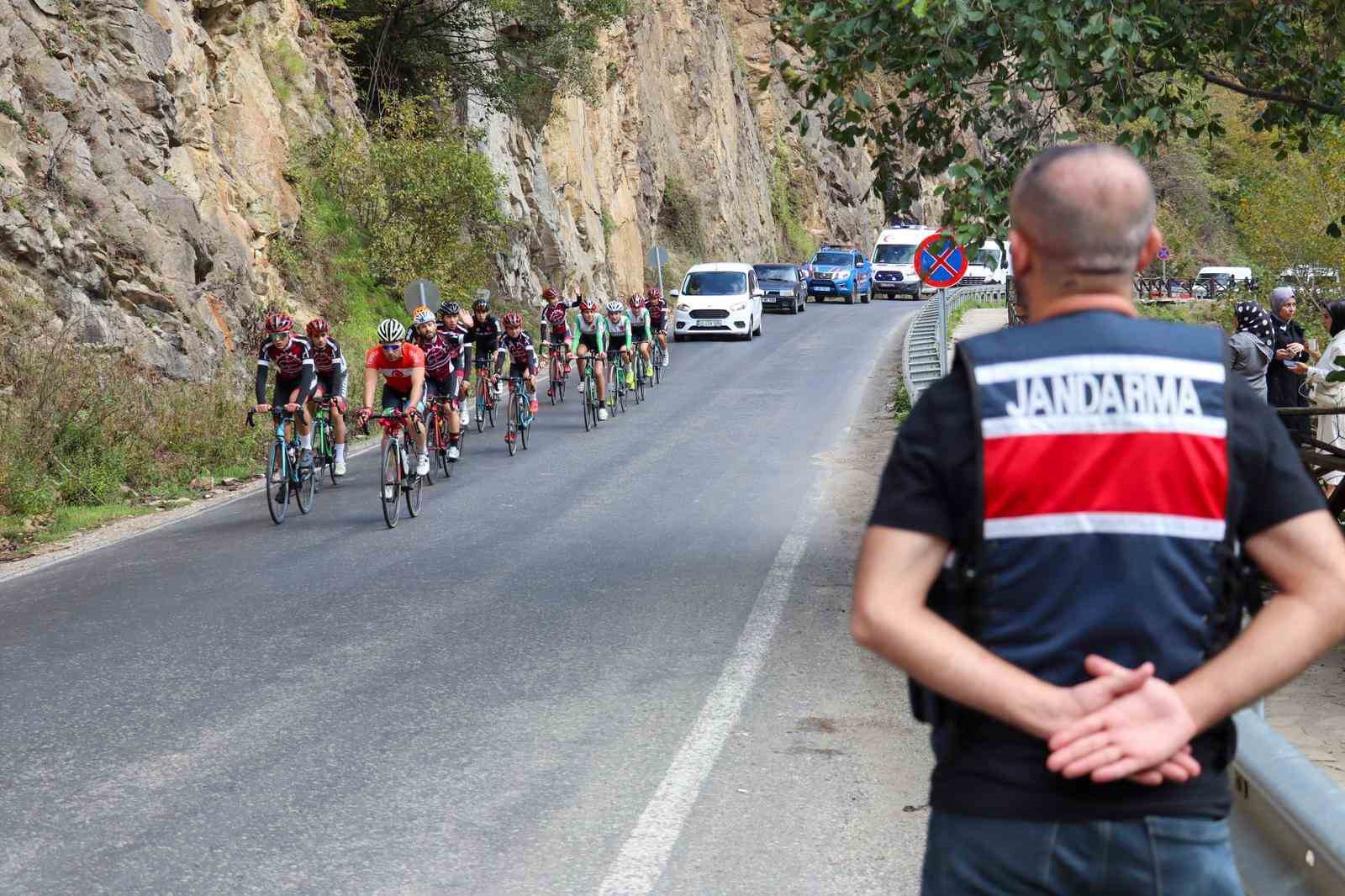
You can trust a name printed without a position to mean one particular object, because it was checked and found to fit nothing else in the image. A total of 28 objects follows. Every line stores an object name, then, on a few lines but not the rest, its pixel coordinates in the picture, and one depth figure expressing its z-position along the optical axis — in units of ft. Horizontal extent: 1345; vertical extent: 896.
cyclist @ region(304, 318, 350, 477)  51.19
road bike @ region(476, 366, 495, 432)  75.20
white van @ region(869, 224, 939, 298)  204.44
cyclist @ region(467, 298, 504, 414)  75.00
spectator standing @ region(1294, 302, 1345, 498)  33.30
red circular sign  67.23
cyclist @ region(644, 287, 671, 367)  102.73
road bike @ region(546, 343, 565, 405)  84.57
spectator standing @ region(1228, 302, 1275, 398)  41.63
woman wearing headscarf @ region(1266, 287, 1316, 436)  43.91
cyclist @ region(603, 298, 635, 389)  81.76
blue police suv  195.00
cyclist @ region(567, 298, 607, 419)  75.25
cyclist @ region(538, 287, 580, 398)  80.59
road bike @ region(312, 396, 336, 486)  51.80
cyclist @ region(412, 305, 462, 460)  52.90
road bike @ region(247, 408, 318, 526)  46.88
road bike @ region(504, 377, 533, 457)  64.80
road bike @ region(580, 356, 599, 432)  73.67
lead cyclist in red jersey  48.19
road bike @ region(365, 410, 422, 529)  45.11
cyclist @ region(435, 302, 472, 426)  61.87
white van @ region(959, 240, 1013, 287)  202.74
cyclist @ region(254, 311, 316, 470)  47.80
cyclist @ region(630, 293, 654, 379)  89.97
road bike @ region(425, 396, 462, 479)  55.67
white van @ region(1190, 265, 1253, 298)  187.73
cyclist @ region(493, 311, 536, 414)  67.92
